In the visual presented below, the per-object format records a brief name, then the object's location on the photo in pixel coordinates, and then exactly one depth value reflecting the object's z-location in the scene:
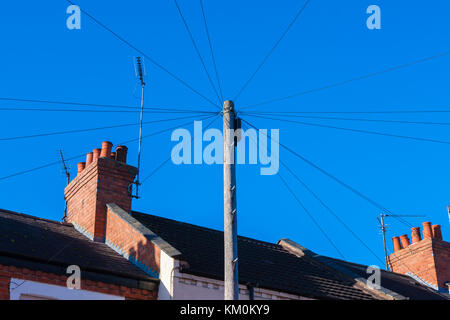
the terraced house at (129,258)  15.98
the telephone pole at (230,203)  12.23
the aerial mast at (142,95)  22.06
